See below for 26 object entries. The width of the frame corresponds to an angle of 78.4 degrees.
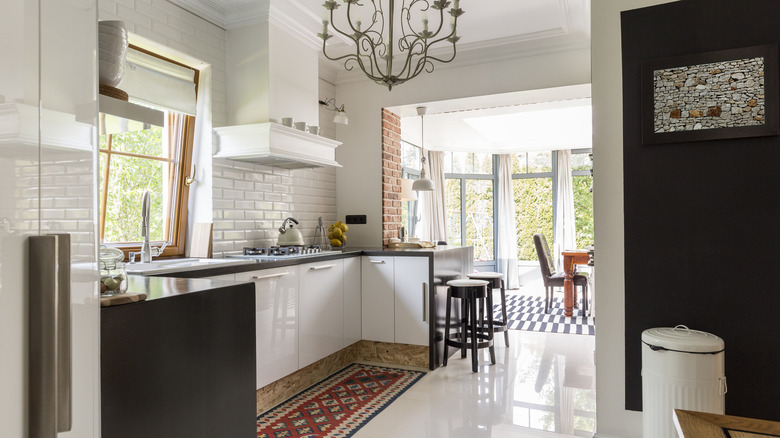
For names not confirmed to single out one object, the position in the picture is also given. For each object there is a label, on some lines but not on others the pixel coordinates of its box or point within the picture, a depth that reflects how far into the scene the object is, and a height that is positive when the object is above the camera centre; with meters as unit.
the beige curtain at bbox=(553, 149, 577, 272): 8.55 +0.19
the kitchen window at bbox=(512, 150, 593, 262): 8.62 +0.50
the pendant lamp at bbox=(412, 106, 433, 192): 5.47 +0.44
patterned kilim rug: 2.74 -1.18
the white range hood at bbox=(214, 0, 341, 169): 3.31 +0.98
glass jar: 1.34 -0.14
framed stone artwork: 2.14 +0.59
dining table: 6.14 -0.63
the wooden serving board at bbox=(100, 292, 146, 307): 1.22 -0.19
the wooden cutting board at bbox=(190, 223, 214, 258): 3.25 -0.11
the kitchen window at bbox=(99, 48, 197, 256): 2.83 +0.40
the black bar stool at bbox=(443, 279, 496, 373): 3.81 -0.69
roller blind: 2.86 +0.90
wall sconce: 4.27 +1.10
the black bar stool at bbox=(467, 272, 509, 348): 4.32 -0.54
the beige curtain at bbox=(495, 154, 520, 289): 8.80 -0.17
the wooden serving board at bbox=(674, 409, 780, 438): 1.18 -0.53
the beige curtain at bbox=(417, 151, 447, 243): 8.12 +0.30
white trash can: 1.97 -0.64
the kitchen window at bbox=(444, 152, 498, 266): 8.81 +0.42
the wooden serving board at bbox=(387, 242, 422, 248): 4.33 -0.19
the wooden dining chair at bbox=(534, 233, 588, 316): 6.30 -0.65
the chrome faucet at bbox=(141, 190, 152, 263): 2.42 -0.02
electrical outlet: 4.75 +0.05
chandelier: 2.11 +1.56
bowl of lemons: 4.50 -0.10
